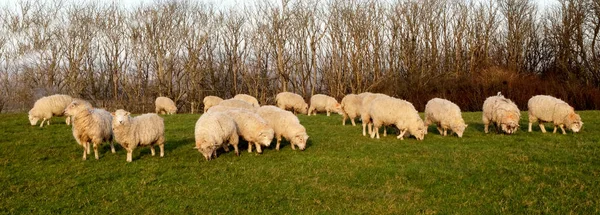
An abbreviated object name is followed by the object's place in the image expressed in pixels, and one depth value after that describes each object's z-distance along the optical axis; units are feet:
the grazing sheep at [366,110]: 46.63
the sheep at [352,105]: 56.03
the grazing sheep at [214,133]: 33.01
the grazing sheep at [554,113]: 45.27
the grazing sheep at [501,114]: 44.60
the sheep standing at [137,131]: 33.32
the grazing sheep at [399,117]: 42.68
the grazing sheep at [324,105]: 82.94
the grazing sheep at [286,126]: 38.09
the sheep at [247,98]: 83.25
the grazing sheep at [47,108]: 56.29
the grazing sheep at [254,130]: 36.06
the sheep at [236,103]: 55.52
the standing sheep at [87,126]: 34.71
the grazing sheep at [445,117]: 44.45
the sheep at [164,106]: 91.81
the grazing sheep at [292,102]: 84.79
